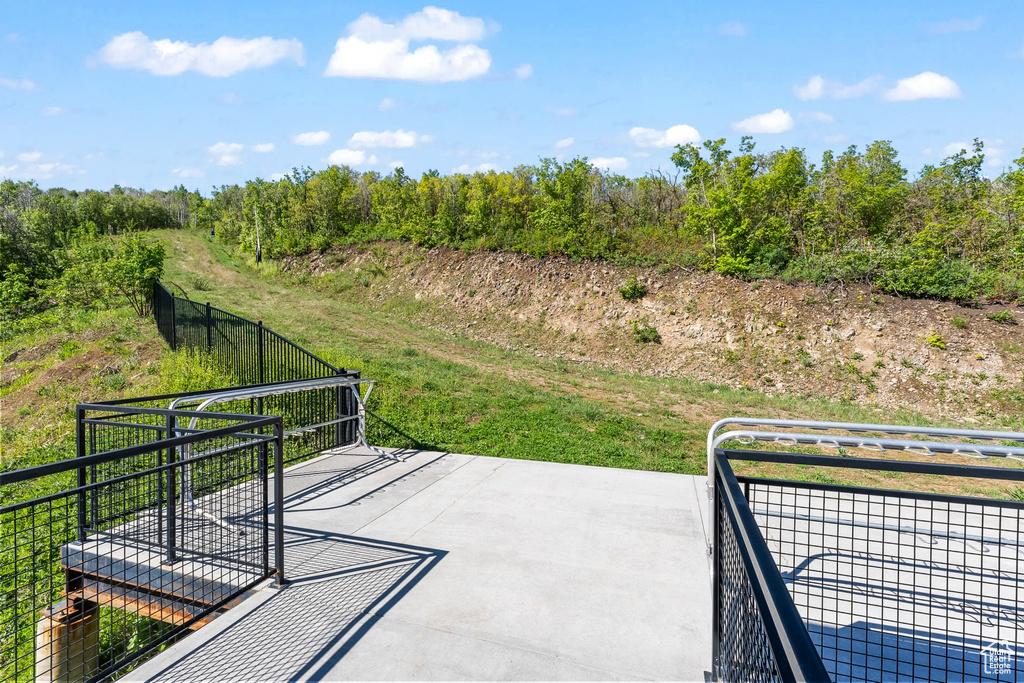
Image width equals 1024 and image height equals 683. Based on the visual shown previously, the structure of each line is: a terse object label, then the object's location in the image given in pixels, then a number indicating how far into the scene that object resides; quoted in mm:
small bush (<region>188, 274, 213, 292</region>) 25947
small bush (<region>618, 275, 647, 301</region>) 20547
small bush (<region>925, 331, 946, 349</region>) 14891
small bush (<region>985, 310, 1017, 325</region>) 14742
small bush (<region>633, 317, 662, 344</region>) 19219
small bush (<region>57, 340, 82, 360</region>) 15112
